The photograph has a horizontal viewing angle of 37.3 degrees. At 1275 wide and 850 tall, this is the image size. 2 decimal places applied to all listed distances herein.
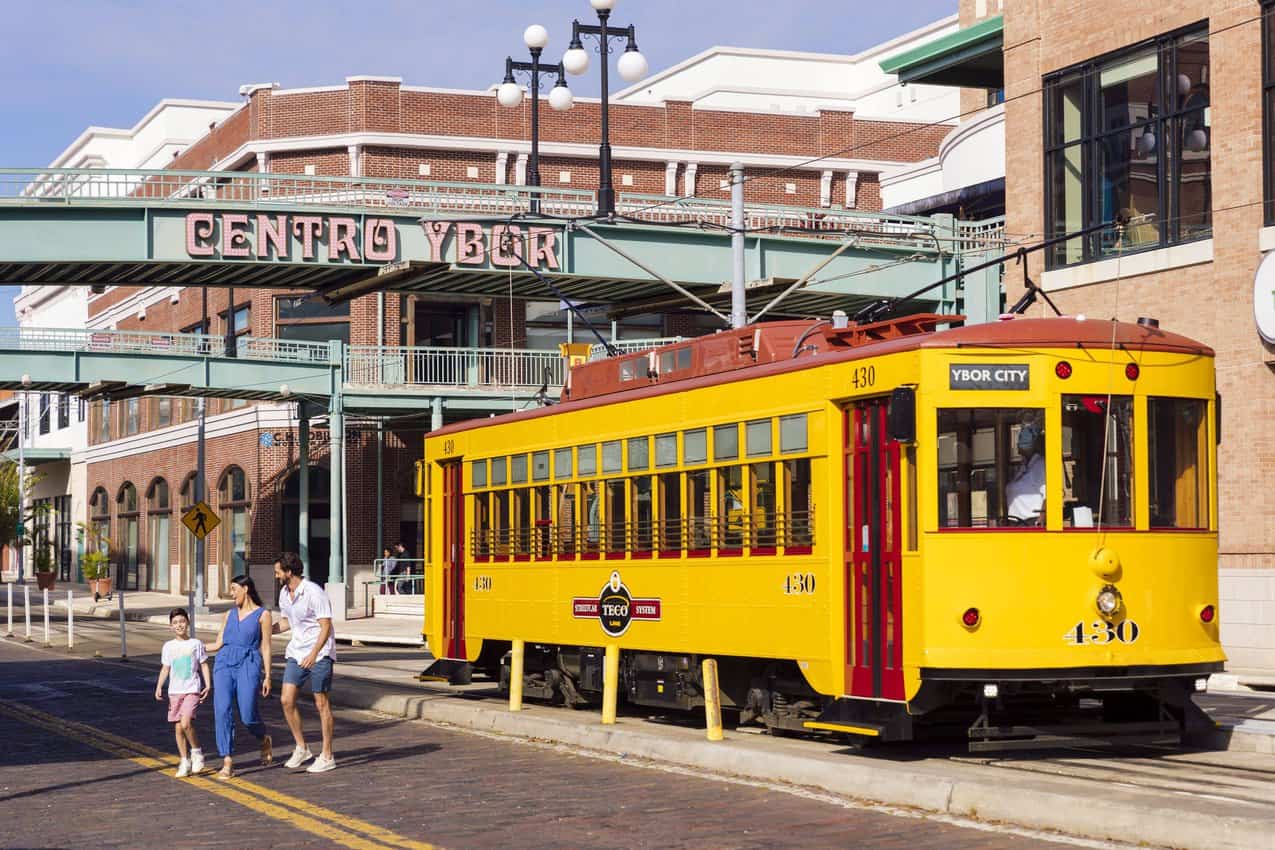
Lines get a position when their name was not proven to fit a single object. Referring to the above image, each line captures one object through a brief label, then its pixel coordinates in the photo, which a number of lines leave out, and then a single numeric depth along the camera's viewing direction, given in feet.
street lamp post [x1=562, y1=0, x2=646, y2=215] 99.66
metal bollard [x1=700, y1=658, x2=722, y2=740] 51.85
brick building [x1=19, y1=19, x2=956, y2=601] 182.70
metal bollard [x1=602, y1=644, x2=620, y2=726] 57.57
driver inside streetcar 45.57
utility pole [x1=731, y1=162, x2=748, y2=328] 88.43
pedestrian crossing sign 114.52
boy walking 48.93
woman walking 48.34
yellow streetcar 45.24
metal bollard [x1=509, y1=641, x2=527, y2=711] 63.82
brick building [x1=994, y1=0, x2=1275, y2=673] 87.61
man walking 48.49
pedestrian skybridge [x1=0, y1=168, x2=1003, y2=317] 106.42
